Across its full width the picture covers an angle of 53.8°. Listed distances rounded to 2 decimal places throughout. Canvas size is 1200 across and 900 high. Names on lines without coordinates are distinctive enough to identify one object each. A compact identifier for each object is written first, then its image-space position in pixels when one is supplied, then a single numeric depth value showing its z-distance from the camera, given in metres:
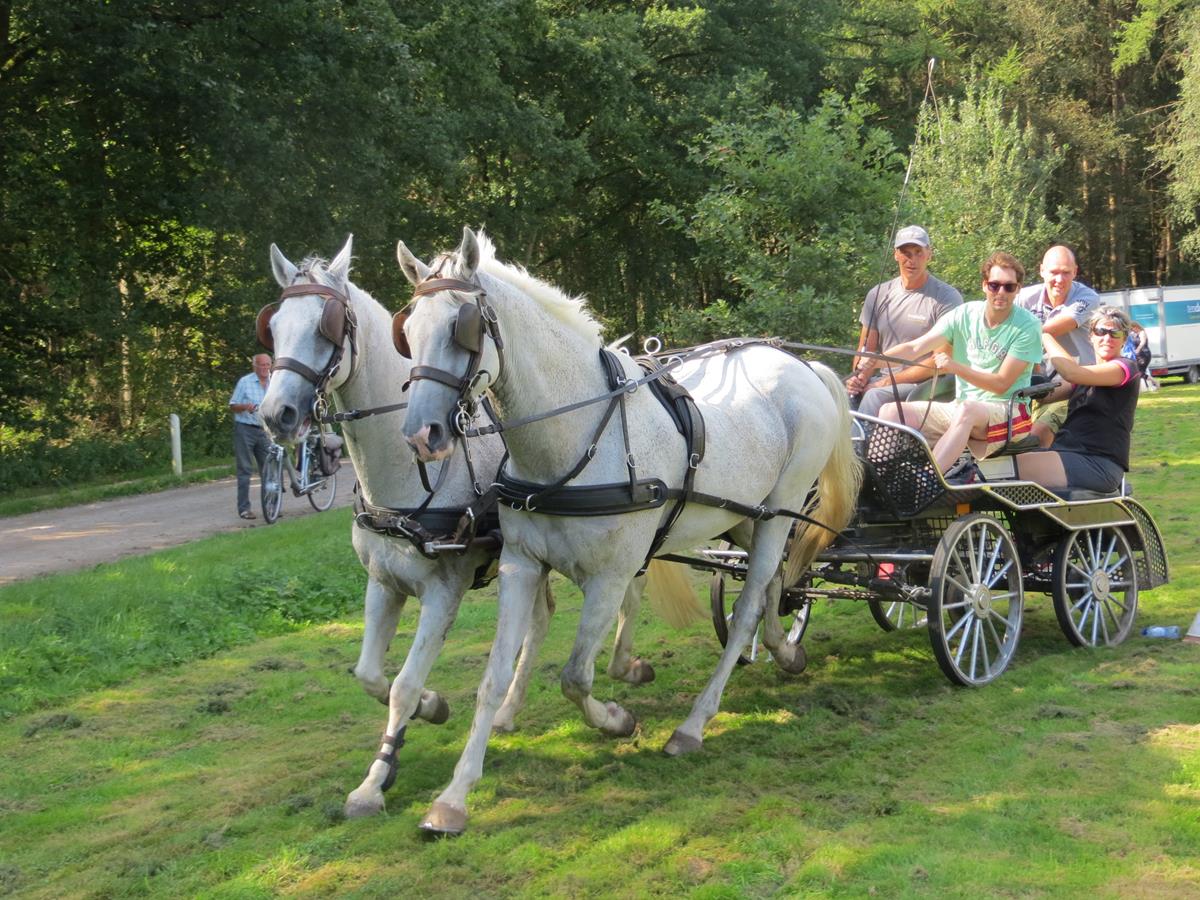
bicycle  13.35
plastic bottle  6.70
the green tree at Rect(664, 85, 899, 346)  12.55
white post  18.69
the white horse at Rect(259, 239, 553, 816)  4.55
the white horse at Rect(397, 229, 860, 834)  4.24
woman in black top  6.62
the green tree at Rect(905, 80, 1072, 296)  23.47
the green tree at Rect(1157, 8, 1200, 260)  35.94
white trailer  33.41
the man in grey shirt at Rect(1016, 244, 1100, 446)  6.97
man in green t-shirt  6.27
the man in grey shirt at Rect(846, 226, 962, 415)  7.34
